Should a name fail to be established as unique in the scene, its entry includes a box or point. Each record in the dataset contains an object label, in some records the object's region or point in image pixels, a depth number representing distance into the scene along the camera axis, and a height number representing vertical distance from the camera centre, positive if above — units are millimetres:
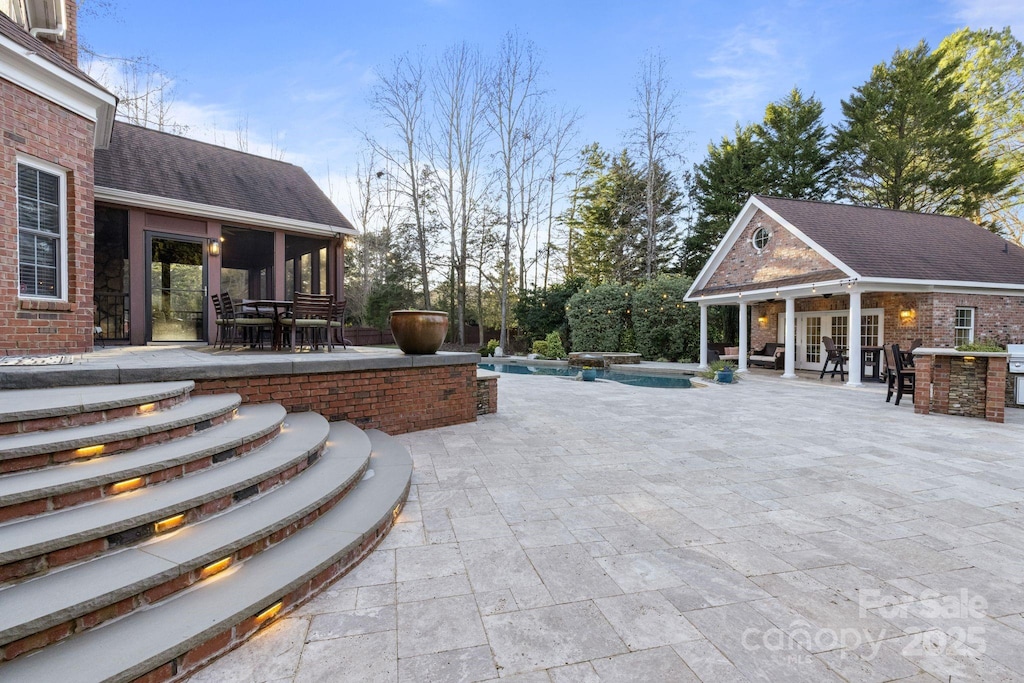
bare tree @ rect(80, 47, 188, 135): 17156 +9222
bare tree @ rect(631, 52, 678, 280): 20114 +9713
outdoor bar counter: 6422 -713
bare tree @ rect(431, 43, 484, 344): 20562 +8934
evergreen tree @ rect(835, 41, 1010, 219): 20266 +8765
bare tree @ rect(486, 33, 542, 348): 20469 +10641
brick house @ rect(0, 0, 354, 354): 5148 +2094
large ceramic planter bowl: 5535 +44
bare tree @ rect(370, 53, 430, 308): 20562 +9861
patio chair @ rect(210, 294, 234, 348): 6824 +217
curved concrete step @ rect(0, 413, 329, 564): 1780 -800
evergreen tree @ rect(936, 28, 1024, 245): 20391 +10791
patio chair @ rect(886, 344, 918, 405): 7820 -711
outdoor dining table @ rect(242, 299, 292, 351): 6574 +348
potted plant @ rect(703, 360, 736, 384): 11039 -939
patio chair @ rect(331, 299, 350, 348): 7365 +239
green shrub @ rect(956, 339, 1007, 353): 6543 -199
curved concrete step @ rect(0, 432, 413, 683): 1494 -1084
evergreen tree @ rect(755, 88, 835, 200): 23188 +9050
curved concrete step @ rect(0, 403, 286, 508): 1992 -666
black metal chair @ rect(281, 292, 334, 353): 6566 +315
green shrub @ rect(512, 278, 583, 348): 20125 +1115
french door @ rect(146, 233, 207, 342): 9195 +917
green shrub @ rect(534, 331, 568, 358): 18391 -526
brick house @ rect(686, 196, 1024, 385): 10945 +1439
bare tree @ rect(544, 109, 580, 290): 22072 +9467
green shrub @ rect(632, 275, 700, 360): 16094 +470
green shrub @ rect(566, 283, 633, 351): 17391 +660
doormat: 3917 -251
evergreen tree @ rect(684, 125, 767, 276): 23656 +7728
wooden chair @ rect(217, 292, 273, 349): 6559 +162
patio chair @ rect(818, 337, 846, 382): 11703 -574
